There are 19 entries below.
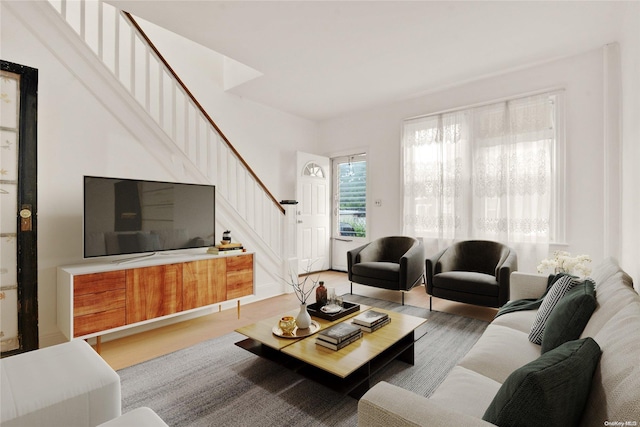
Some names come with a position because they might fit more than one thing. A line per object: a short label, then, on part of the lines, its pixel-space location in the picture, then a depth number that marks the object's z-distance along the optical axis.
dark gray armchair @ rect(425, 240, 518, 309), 3.07
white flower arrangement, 2.76
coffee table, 1.78
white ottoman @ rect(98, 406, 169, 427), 1.04
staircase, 2.75
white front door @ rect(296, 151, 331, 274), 5.44
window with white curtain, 3.64
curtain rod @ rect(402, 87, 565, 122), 3.63
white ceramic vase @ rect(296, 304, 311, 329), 2.16
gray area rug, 1.76
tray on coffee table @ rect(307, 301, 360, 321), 2.37
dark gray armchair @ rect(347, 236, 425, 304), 3.71
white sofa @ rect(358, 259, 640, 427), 0.79
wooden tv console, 2.35
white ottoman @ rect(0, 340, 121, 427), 1.18
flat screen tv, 2.58
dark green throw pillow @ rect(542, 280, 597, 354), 1.40
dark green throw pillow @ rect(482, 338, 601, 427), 0.79
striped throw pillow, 1.71
